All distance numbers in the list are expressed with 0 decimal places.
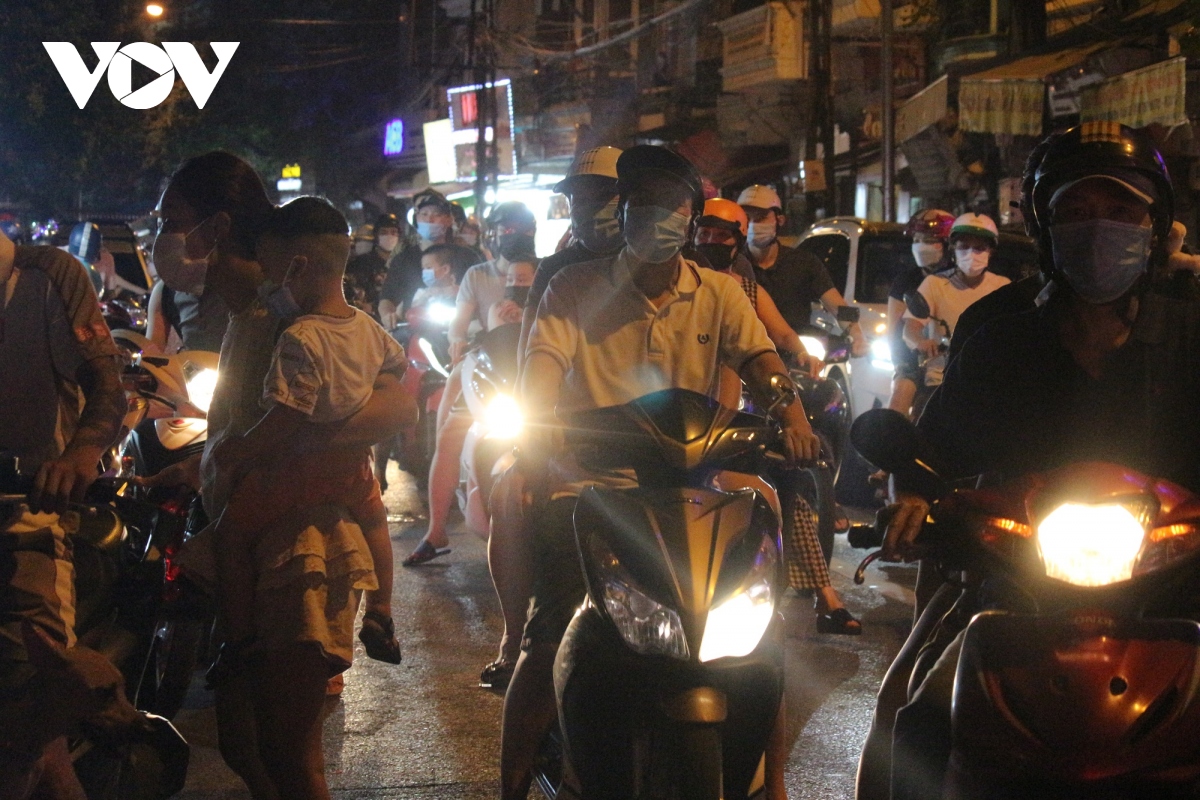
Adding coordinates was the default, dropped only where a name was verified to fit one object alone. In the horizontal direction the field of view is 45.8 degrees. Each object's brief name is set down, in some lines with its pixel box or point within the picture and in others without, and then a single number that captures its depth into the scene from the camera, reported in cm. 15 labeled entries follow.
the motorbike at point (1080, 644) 247
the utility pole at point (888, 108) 1891
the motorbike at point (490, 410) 552
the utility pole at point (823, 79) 2022
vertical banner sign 3781
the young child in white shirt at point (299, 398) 342
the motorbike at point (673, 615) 293
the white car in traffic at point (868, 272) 1090
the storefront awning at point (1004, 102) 1658
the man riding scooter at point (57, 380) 366
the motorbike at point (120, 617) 367
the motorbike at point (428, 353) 943
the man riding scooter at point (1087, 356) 308
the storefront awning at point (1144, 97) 1316
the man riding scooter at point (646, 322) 407
